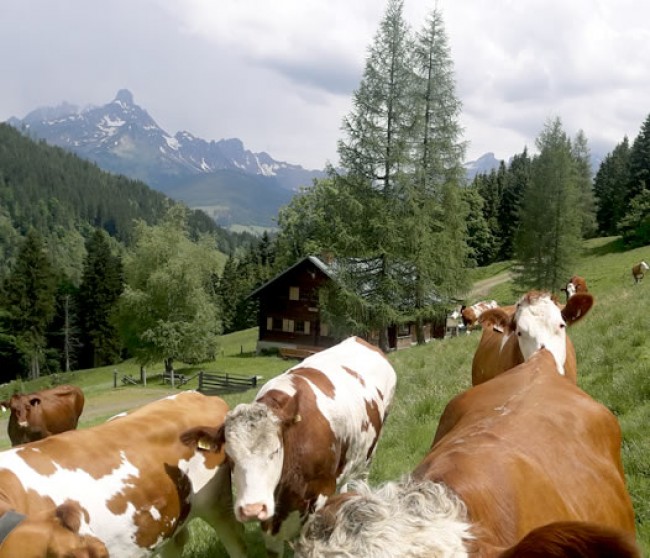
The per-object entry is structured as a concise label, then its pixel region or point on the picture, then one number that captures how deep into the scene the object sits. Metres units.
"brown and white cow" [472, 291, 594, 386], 5.87
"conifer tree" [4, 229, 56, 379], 68.00
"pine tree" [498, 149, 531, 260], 78.94
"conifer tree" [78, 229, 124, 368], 71.12
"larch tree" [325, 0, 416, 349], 25.11
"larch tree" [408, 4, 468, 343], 25.25
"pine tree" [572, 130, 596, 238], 62.59
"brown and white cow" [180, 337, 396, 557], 4.93
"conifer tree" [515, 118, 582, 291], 38.88
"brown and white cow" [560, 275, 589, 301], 16.29
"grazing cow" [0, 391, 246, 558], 4.70
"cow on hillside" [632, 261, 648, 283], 28.83
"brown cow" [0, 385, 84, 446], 11.48
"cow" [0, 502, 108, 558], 3.56
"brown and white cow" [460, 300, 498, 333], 20.00
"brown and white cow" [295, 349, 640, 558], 1.85
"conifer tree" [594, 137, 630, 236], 67.98
